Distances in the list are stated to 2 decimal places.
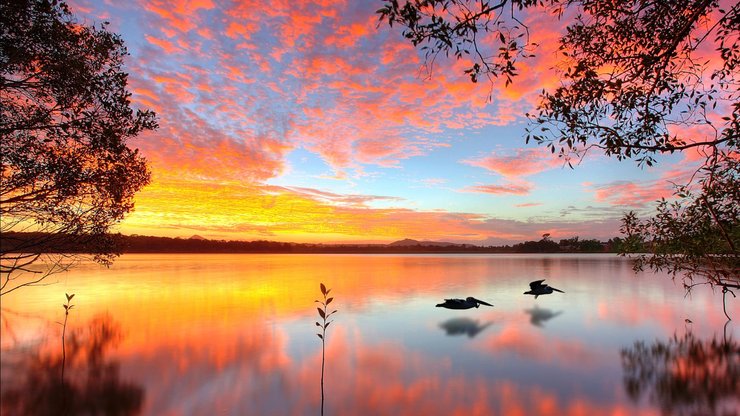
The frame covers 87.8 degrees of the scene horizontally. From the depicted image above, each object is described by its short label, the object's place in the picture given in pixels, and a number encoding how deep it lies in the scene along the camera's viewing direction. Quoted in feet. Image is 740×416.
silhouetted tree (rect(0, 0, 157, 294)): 31.37
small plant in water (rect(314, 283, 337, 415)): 35.52
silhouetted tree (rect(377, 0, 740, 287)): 23.02
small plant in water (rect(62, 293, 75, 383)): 52.07
